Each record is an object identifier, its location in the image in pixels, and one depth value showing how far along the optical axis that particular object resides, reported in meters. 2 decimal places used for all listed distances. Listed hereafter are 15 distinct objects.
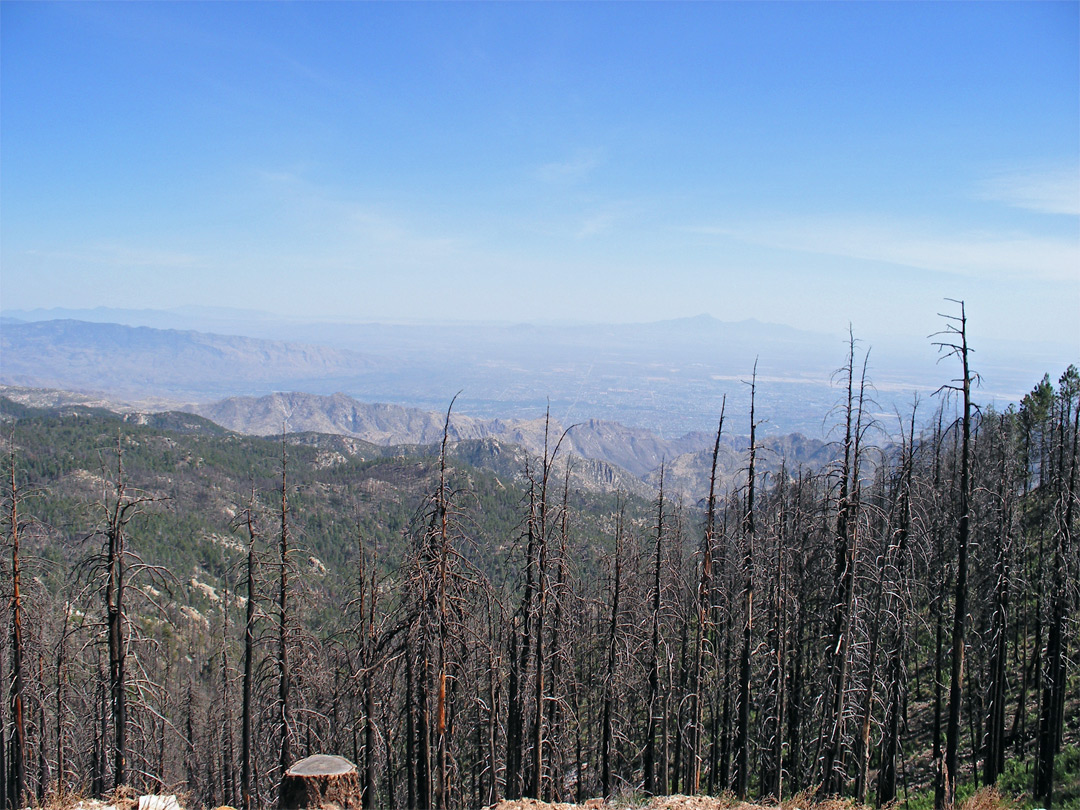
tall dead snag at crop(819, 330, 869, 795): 14.47
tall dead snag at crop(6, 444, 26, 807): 14.35
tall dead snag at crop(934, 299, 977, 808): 13.72
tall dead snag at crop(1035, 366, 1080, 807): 15.45
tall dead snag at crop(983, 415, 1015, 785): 18.20
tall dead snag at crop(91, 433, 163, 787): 13.92
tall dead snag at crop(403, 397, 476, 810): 13.84
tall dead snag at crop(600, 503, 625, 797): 17.59
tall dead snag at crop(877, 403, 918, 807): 16.25
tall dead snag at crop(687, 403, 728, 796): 16.09
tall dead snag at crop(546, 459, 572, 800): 16.05
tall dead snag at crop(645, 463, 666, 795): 17.72
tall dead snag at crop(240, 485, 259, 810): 15.30
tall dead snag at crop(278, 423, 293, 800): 15.69
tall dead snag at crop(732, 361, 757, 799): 15.92
